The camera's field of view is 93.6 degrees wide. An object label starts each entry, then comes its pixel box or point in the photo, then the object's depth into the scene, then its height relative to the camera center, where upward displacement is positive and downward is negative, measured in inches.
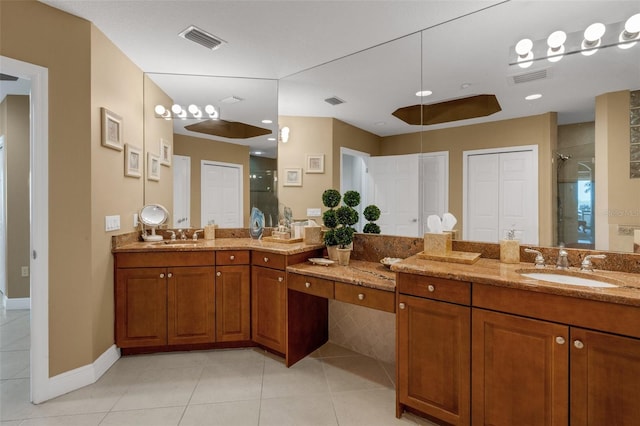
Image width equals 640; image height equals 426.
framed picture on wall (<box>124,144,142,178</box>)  104.9 +18.8
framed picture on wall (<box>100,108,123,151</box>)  91.6 +26.5
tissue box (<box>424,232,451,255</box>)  78.5 -8.1
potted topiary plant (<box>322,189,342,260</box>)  97.0 -4.5
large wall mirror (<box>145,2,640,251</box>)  67.5 +26.5
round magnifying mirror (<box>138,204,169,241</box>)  113.3 -1.7
